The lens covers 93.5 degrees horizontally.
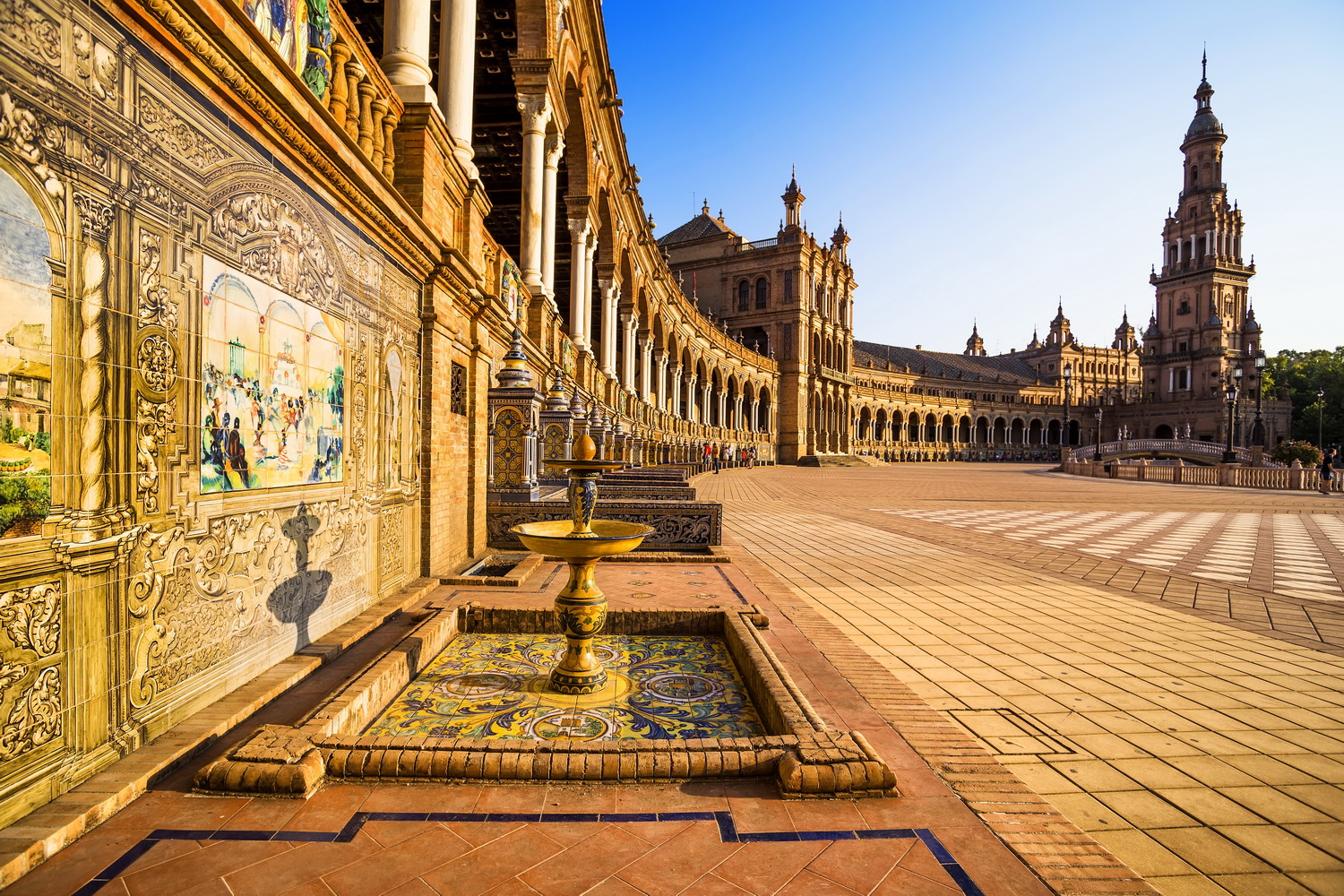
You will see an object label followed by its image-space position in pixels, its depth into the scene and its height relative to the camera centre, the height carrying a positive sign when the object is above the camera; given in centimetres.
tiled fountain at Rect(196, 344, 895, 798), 259 -138
